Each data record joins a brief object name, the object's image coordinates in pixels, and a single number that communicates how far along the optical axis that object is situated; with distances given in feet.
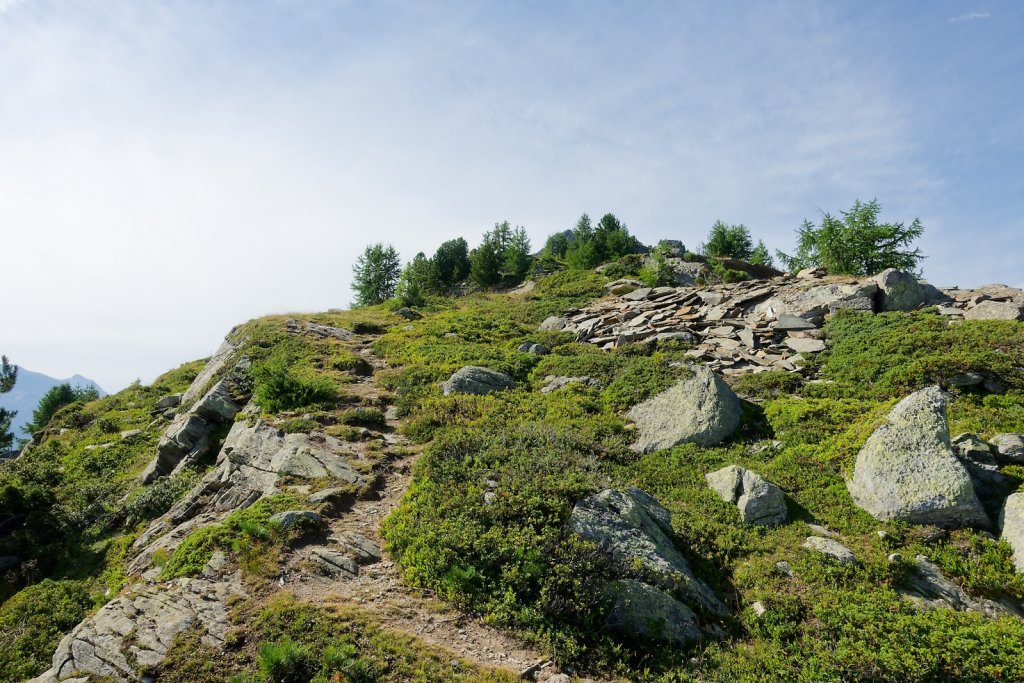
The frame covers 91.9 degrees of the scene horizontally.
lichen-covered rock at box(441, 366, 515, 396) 67.97
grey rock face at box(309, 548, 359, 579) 33.81
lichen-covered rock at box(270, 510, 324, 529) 37.58
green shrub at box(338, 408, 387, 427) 60.29
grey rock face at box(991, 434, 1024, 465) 39.27
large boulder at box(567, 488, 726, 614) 31.65
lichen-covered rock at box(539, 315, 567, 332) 106.63
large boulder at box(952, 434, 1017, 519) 36.40
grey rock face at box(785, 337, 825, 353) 70.95
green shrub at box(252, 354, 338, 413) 63.00
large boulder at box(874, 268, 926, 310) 78.74
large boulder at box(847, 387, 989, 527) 35.17
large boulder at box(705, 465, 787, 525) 38.24
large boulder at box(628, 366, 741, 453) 50.85
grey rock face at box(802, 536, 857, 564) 32.73
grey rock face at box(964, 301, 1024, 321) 67.10
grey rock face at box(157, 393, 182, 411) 89.04
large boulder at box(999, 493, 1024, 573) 31.96
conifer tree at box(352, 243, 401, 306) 208.44
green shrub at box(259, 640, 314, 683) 24.32
